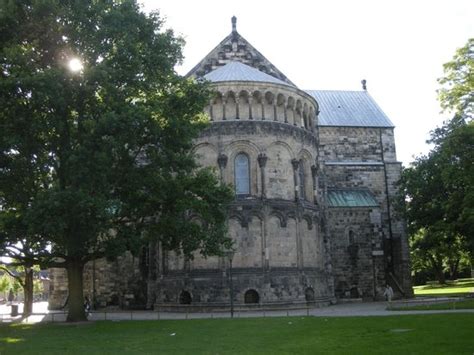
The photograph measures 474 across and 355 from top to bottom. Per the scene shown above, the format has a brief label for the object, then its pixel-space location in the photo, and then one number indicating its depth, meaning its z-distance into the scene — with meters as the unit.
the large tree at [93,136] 22.03
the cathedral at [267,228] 33.62
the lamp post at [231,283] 29.20
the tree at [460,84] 32.31
